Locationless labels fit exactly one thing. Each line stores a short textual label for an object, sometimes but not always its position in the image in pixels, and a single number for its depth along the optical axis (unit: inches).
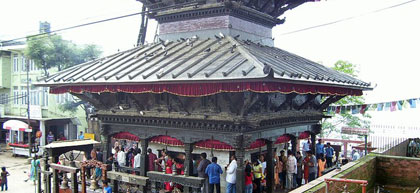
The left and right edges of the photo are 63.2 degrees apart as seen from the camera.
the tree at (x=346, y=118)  999.0
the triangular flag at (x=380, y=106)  692.7
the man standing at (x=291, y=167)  492.7
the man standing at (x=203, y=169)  430.8
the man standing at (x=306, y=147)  621.1
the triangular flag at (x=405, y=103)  663.3
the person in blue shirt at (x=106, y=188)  403.9
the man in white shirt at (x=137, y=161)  509.3
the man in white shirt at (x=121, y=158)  544.4
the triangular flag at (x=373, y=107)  707.2
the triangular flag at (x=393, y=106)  671.6
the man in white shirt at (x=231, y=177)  409.1
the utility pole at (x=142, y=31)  727.1
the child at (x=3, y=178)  729.6
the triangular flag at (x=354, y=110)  752.2
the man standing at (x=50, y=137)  1194.5
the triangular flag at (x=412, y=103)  651.9
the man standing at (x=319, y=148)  606.6
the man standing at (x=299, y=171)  502.0
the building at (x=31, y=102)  1264.8
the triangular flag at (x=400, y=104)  665.8
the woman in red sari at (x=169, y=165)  465.4
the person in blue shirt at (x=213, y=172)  413.1
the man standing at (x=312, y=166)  505.7
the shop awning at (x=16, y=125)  1190.3
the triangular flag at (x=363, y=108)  729.4
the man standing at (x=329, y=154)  613.0
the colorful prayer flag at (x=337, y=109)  783.7
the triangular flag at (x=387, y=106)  683.7
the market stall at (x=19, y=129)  1168.7
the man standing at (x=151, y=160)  501.4
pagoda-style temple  368.8
